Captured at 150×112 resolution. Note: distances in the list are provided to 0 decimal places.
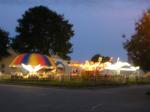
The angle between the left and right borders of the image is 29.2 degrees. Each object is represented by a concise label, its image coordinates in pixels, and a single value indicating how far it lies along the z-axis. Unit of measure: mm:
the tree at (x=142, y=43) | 21876
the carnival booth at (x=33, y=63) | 37189
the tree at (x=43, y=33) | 51242
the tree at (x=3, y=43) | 50230
